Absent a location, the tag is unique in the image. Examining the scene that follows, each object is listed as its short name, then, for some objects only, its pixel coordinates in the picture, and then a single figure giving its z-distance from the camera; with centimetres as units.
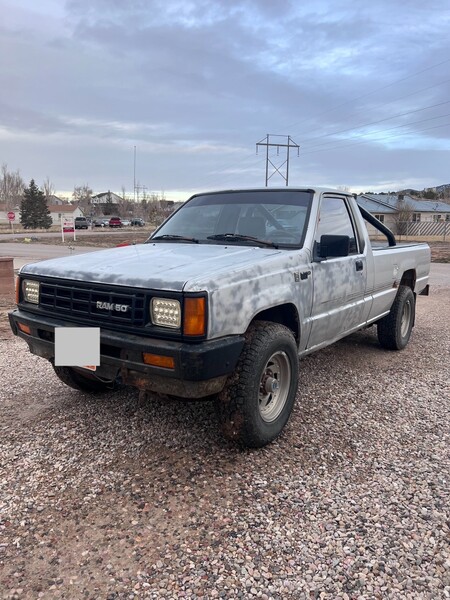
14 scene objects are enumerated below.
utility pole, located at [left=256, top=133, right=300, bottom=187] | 4338
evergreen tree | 6128
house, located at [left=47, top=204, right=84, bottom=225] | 9820
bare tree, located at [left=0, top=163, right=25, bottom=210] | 11381
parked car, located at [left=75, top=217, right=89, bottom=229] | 6150
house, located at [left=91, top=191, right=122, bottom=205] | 11742
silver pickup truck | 276
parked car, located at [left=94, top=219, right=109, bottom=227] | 6994
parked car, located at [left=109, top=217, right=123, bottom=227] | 6671
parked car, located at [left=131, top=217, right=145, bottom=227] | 7425
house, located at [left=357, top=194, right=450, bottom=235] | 4581
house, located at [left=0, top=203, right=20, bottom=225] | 8945
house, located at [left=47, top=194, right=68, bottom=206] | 11746
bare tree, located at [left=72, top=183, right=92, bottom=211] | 11644
